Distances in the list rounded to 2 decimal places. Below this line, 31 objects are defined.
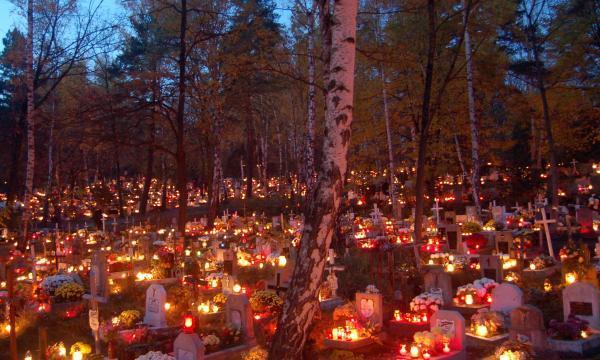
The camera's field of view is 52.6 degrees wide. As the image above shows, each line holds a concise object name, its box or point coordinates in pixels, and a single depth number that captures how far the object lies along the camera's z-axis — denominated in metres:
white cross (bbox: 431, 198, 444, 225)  23.22
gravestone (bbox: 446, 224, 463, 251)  18.83
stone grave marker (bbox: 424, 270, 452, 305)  12.56
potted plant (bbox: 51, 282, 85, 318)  13.43
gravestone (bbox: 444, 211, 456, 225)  23.38
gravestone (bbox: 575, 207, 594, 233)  20.64
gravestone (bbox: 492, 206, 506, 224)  22.48
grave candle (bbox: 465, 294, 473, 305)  12.58
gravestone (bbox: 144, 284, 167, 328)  11.91
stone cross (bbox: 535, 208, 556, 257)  16.88
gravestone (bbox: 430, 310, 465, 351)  9.77
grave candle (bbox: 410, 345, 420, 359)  9.46
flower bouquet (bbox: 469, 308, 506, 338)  10.52
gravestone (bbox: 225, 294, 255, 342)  10.97
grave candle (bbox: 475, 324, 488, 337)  10.51
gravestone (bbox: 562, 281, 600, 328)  10.41
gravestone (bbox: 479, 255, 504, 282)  13.90
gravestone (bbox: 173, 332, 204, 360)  8.92
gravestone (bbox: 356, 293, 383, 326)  11.43
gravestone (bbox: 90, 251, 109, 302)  14.55
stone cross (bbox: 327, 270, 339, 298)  14.24
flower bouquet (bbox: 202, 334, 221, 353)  10.25
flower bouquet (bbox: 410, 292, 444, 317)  11.65
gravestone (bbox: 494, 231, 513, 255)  17.12
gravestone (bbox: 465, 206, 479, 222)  24.15
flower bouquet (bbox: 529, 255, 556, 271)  15.41
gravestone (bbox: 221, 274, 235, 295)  14.05
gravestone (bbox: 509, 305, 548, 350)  9.33
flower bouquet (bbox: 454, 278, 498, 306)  12.63
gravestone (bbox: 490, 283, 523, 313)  11.16
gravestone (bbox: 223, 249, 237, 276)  15.69
